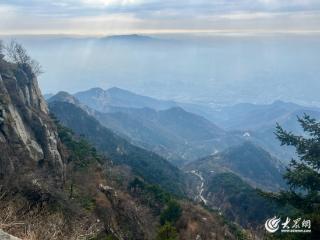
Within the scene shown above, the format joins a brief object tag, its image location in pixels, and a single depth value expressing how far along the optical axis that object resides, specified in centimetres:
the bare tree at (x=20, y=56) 3596
